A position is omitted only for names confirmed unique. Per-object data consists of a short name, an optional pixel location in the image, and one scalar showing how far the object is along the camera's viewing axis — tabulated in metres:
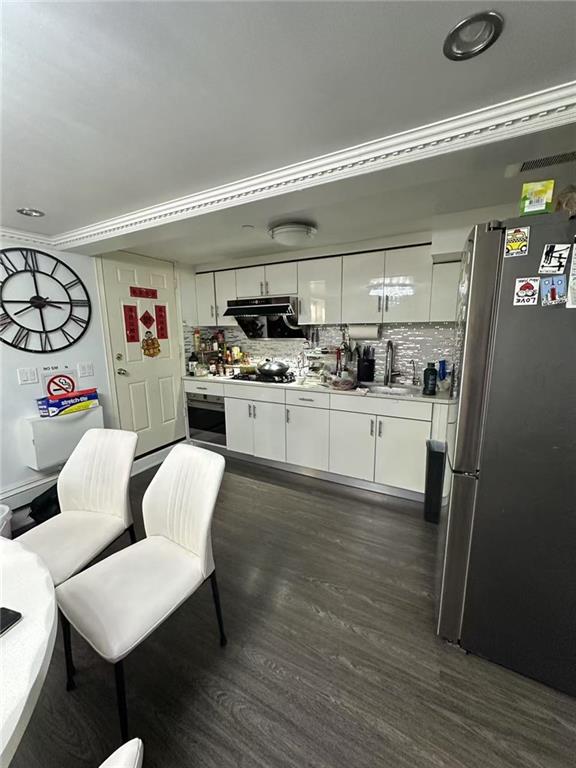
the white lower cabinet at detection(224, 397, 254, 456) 3.40
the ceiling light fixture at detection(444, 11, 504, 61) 0.83
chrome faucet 3.07
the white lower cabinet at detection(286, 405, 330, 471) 2.99
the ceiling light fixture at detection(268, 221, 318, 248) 2.33
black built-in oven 3.61
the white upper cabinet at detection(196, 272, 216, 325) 3.73
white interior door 3.15
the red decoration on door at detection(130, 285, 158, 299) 3.27
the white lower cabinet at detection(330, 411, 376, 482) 2.77
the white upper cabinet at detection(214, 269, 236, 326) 3.56
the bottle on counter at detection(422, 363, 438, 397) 2.63
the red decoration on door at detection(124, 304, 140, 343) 3.22
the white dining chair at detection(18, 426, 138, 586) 1.58
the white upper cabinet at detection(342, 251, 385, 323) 2.83
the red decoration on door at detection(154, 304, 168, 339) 3.54
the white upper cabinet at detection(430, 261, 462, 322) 2.55
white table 0.63
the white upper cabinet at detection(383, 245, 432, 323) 2.65
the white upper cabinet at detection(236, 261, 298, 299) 3.21
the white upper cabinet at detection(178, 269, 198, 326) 3.75
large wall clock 2.42
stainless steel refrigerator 1.13
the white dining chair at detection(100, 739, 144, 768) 0.48
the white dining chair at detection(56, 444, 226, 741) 1.09
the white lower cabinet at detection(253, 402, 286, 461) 3.21
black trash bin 2.38
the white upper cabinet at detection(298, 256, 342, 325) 3.02
